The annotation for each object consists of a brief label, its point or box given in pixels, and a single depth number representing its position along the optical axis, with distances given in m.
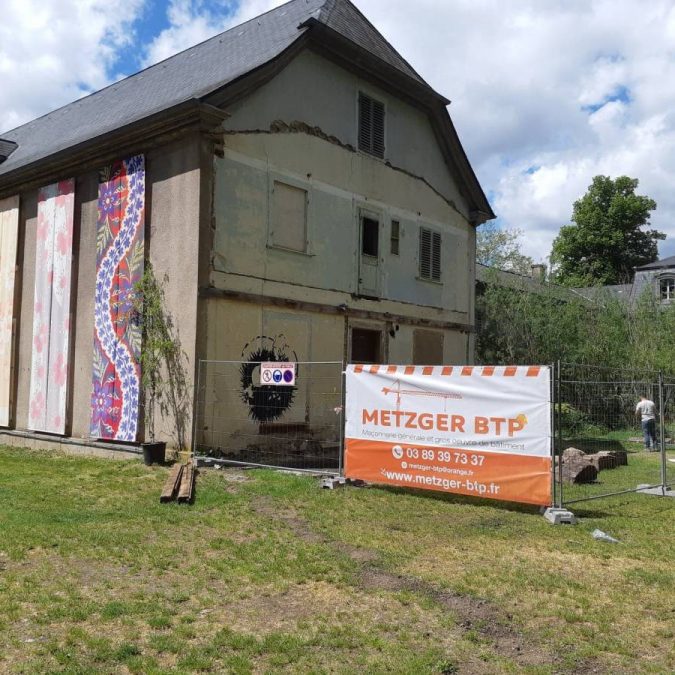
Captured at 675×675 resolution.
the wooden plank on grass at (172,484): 9.27
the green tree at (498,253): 35.97
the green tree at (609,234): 53.22
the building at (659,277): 43.16
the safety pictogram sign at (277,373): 10.94
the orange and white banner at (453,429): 8.48
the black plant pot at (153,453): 12.41
